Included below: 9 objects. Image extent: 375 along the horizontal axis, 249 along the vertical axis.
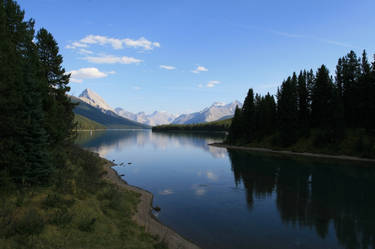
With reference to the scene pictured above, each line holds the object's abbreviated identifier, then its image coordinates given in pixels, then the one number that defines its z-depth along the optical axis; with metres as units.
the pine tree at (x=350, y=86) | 84.31
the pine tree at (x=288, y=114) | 92.69
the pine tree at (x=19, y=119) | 18.02
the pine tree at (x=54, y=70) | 36.22
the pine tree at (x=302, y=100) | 97.84
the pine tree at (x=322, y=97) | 87.62
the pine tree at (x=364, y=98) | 76.88
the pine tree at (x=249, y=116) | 113.00
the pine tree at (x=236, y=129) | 118.80
